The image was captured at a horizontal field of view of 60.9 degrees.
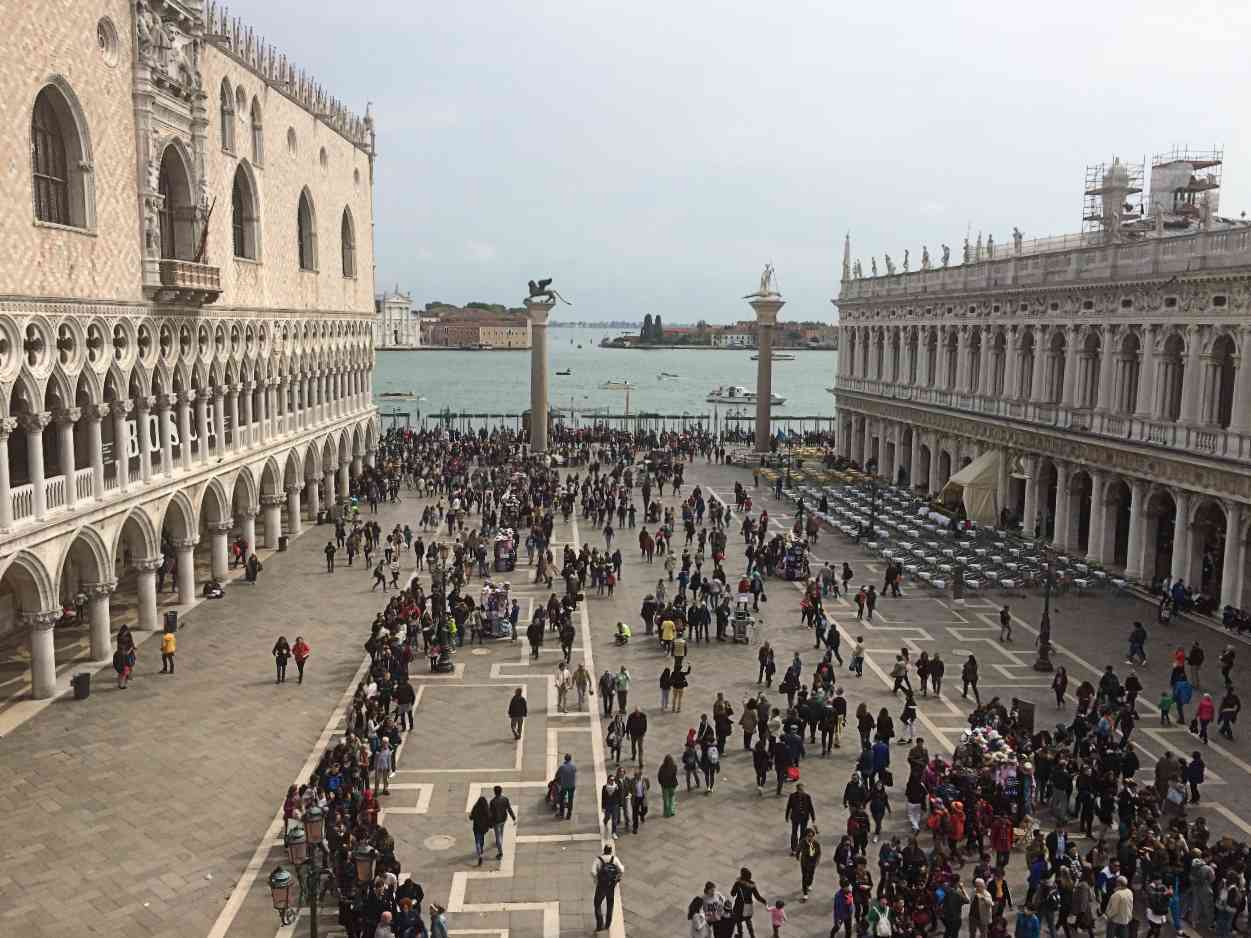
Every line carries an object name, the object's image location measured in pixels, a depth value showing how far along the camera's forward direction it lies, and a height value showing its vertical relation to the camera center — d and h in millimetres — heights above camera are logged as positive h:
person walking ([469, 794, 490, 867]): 15414 -6788
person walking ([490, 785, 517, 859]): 15609 -6814
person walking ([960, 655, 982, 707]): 22562 -6836
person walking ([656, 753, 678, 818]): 16922 -6924
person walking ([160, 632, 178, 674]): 23594 -6786
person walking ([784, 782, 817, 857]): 15625 -6786
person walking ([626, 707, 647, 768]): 18547 -6671
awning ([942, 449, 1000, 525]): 40500 -5268
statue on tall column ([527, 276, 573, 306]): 61781 +3234
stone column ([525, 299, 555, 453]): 59719 -1761
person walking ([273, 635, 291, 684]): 23094 -6717
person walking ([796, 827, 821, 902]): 14477 -6863
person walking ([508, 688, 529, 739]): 20062 -6828
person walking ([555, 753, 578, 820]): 16875 -6877
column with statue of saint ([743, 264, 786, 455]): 61938 +257
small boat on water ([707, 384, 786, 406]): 141112 -6460
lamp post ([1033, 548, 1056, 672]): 24706 -6793
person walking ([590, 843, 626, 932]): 13648 -6802
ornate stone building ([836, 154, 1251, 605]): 29391 -1062
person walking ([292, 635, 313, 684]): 23312 -6692
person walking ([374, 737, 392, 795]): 17891 -7055
